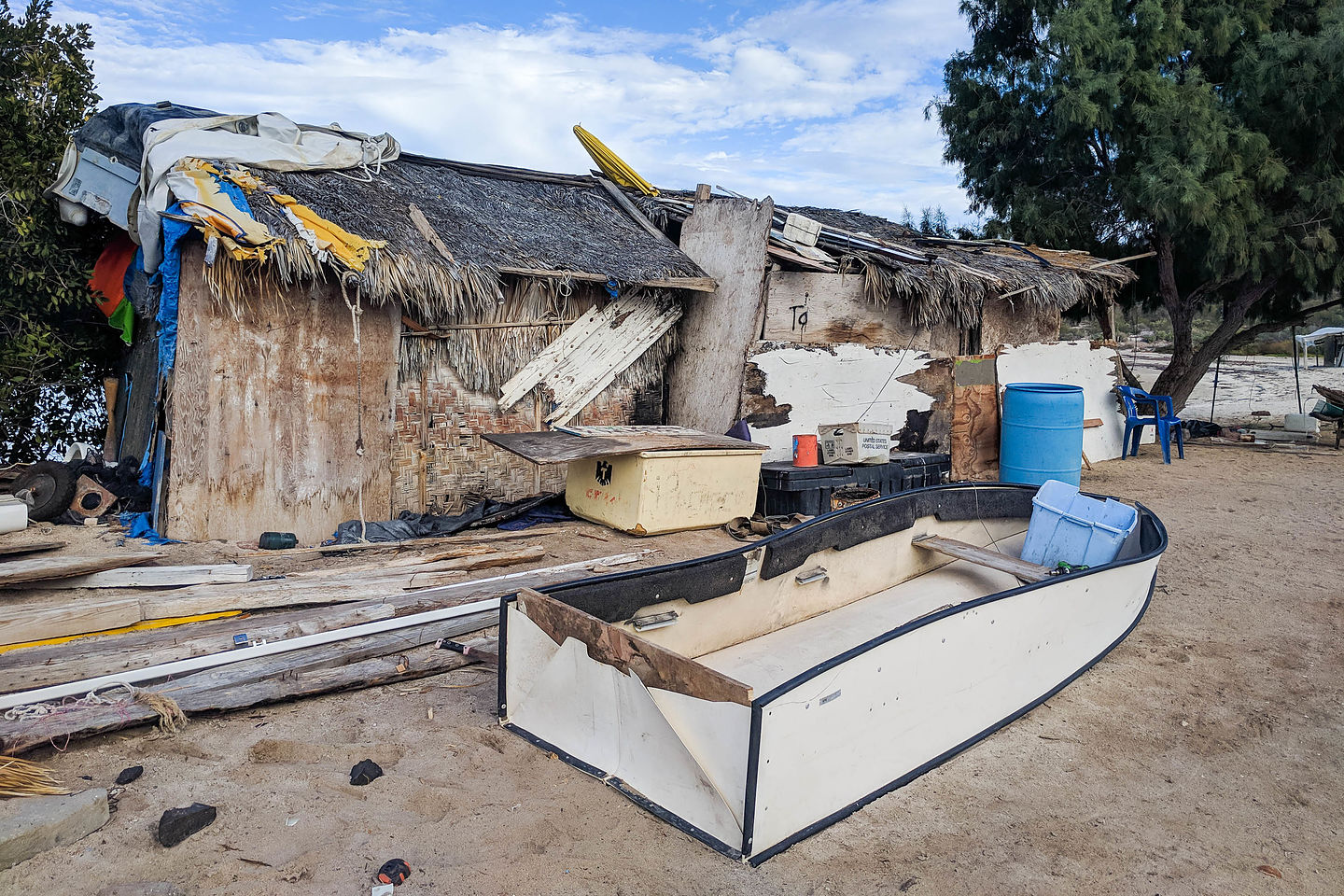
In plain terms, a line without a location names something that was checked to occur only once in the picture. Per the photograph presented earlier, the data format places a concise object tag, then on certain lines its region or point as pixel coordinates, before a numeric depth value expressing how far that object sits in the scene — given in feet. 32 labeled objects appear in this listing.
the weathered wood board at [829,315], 30.19
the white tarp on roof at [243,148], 20.68
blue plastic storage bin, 18.69
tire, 21.75
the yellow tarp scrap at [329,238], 21.02
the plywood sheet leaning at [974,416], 33.91
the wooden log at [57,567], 15.38
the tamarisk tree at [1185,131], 39.75
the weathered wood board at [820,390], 29.17
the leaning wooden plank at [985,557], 17.83
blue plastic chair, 39.93
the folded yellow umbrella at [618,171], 34.60
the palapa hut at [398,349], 20.89
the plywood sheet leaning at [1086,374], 35.88
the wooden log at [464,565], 18.09
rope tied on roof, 22.45
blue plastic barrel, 30.27
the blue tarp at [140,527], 20.72
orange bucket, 27.22
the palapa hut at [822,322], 29.27
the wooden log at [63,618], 13.85
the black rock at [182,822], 9.59
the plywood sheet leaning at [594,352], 26.58
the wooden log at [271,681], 11.30
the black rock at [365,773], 11.23
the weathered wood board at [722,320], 29.09
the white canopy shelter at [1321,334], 57.93
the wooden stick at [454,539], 20.39
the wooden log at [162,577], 16.33
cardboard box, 27.14
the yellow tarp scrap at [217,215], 19.58
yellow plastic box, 22.97
